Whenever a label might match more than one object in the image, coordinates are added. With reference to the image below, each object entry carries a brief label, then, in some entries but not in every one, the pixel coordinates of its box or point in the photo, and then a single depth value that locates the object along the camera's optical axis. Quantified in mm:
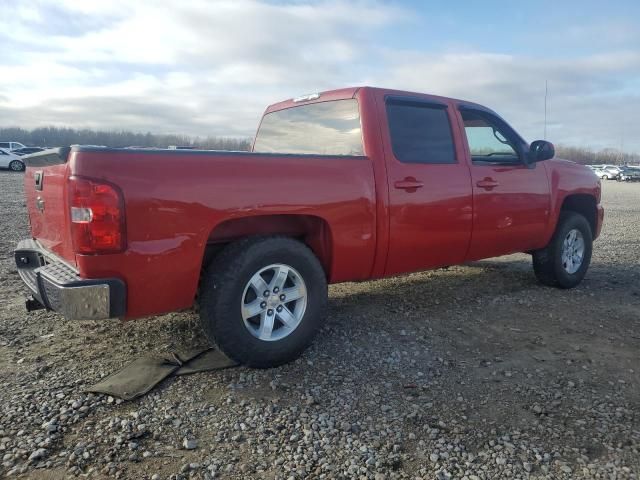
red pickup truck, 2887
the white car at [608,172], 50025
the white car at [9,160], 31188
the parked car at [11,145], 33625
